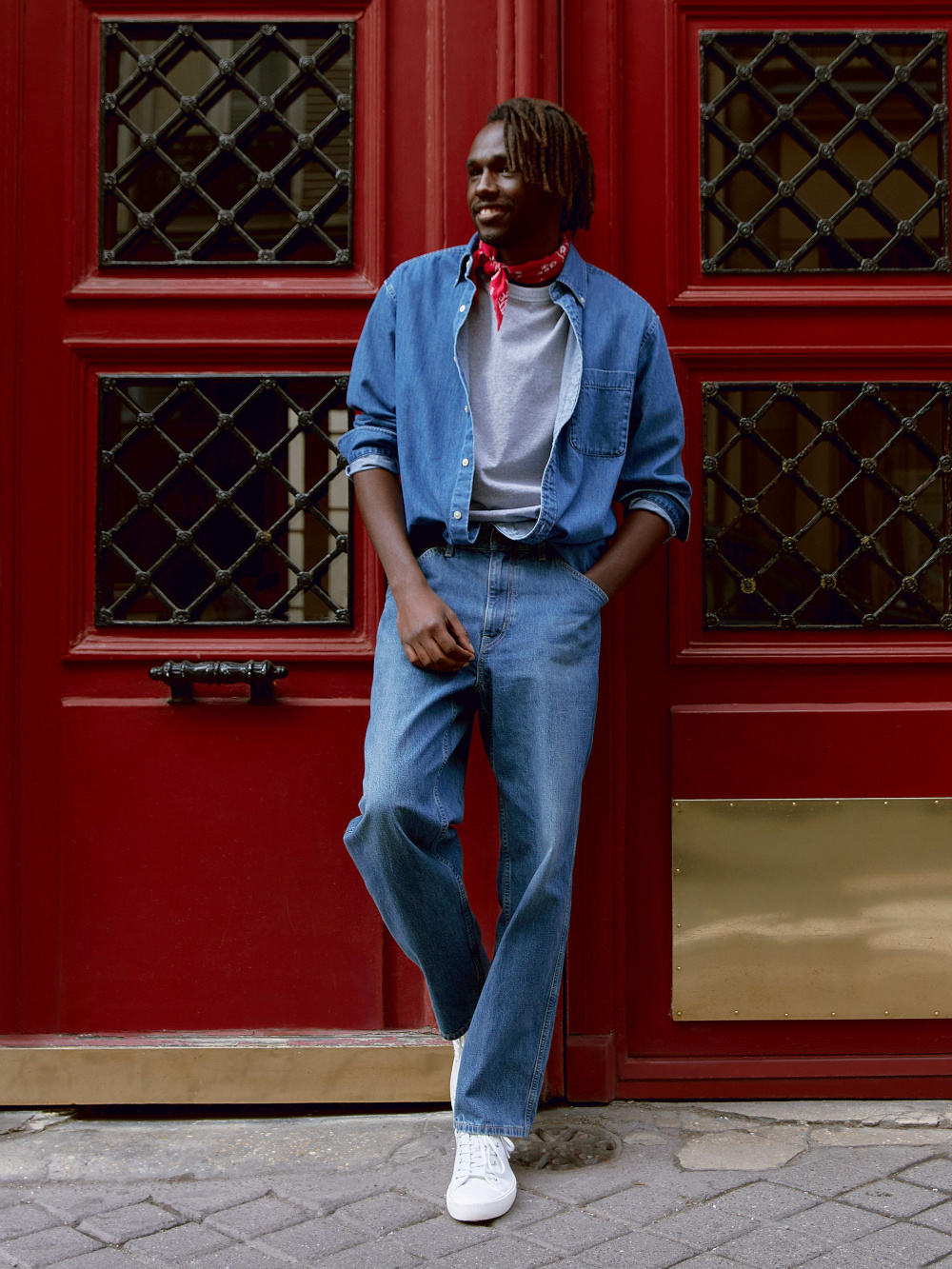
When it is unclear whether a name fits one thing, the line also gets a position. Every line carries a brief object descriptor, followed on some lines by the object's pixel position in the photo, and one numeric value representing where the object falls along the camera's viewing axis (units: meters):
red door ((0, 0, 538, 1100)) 2.77
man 2.30
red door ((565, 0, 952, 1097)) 2.77
